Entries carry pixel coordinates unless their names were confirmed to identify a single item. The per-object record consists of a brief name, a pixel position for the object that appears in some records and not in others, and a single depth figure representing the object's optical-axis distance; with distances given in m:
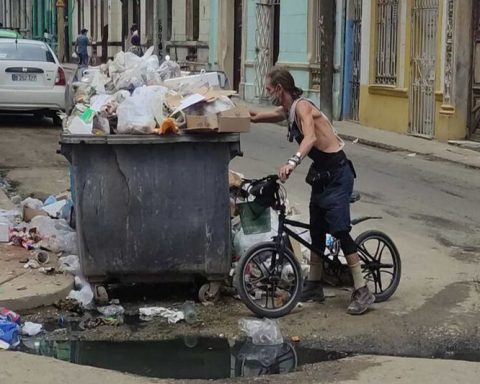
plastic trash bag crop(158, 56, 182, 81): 7.37
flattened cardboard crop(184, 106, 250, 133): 6.52
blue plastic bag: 5.91
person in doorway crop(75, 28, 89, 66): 37.66
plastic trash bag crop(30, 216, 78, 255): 7.61
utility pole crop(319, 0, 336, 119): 18.75
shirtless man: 6.52
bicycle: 6.46
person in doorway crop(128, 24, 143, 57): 33.62
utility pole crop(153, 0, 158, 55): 31.33
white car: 16.25
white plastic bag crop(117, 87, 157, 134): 6.54
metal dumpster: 6.64
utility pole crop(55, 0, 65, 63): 46.62
